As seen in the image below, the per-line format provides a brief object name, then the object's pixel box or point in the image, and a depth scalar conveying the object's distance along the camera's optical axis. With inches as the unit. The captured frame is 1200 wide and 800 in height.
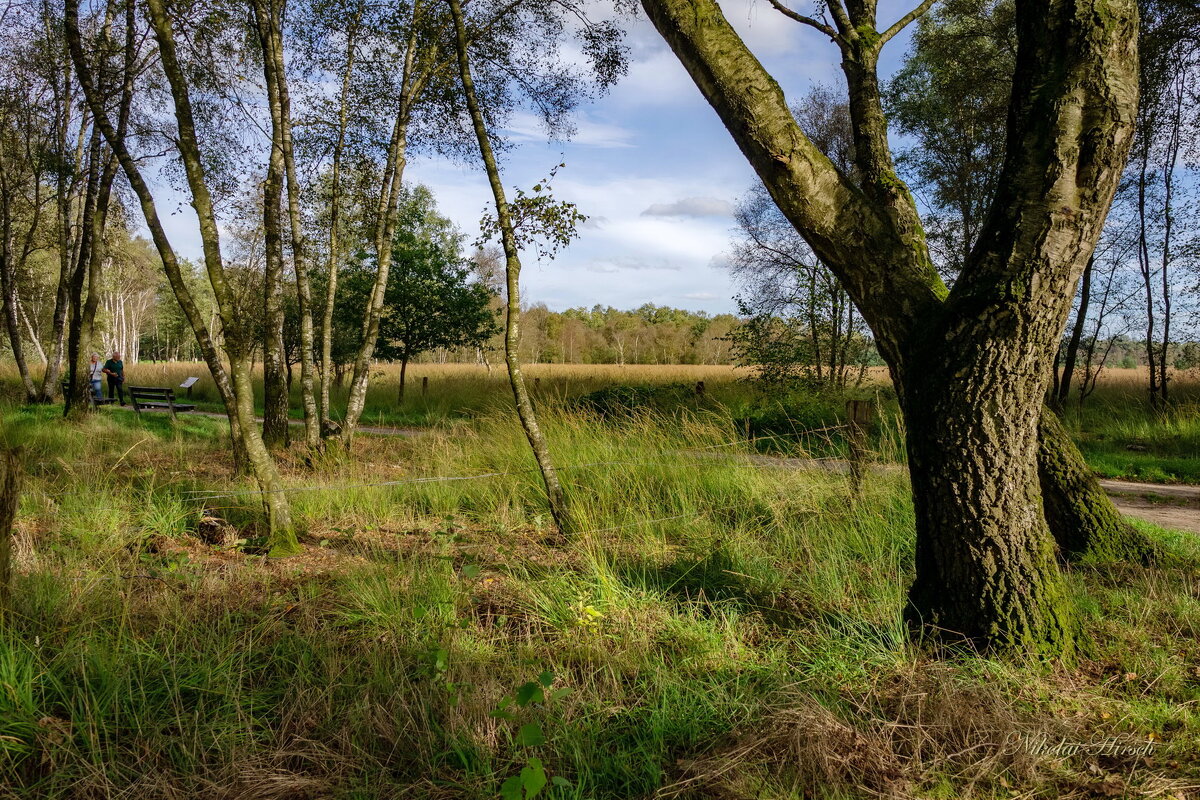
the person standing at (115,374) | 713.0
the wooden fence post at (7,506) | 108.0
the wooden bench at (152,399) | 519.3
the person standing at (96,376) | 642.5
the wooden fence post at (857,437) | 196.5
